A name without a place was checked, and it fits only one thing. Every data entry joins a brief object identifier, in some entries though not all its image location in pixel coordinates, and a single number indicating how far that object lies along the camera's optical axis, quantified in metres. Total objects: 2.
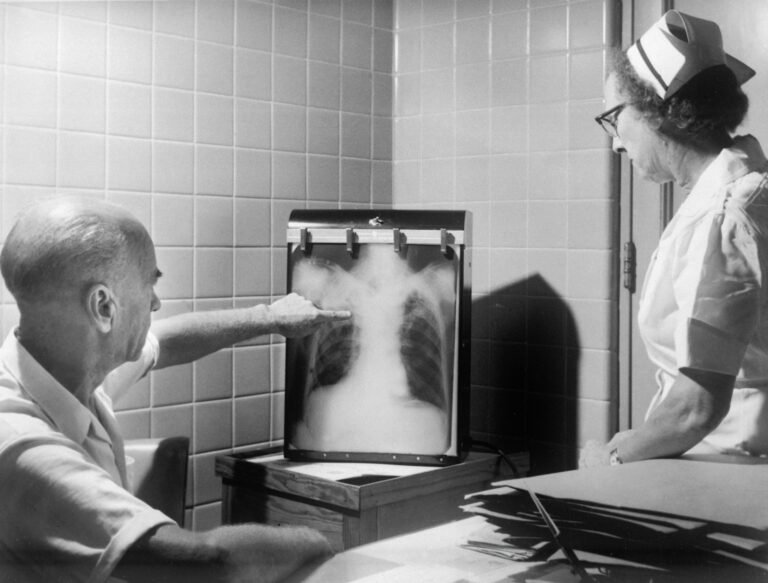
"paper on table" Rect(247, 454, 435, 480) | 1.93
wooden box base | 1.85
